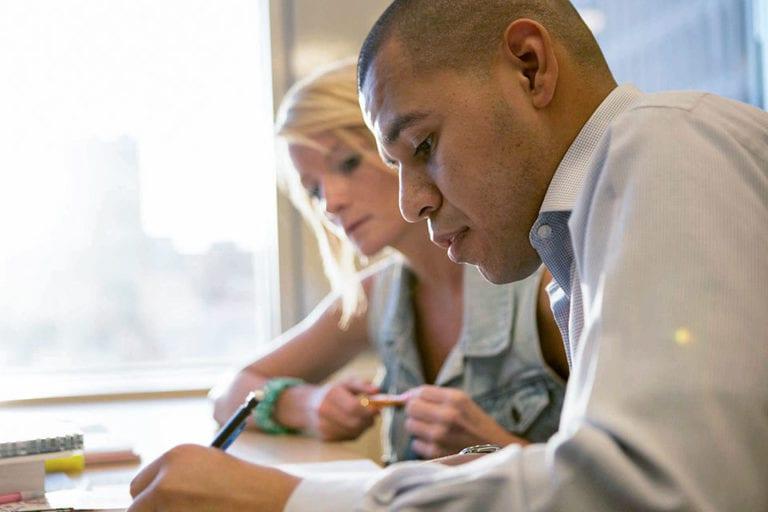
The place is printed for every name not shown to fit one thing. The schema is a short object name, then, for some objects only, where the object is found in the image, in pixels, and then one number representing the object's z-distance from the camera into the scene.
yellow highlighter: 1.45
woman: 1.66
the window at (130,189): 2.70
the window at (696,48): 2.93
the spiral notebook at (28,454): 1.15
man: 0.58
